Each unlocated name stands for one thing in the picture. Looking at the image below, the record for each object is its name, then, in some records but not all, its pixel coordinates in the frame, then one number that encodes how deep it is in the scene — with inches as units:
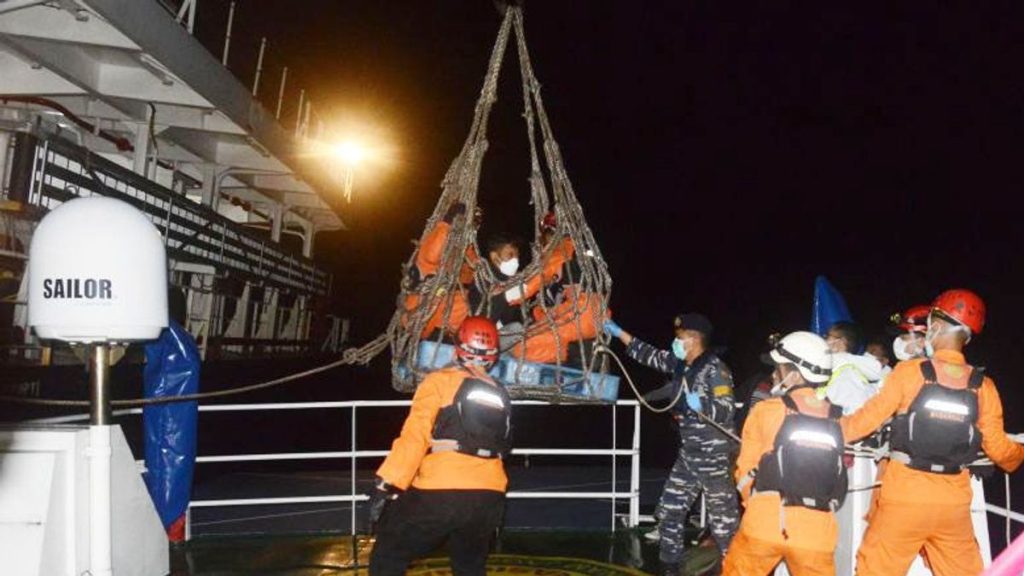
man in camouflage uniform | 236.8
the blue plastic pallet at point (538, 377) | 202.8
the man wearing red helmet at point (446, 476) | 166.6
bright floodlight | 641.6
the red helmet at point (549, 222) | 237.8
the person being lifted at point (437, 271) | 212.1
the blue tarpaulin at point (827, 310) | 312.7
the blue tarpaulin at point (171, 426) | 254.1
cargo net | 208.5
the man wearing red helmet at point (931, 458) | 169.2
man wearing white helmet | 161.3
